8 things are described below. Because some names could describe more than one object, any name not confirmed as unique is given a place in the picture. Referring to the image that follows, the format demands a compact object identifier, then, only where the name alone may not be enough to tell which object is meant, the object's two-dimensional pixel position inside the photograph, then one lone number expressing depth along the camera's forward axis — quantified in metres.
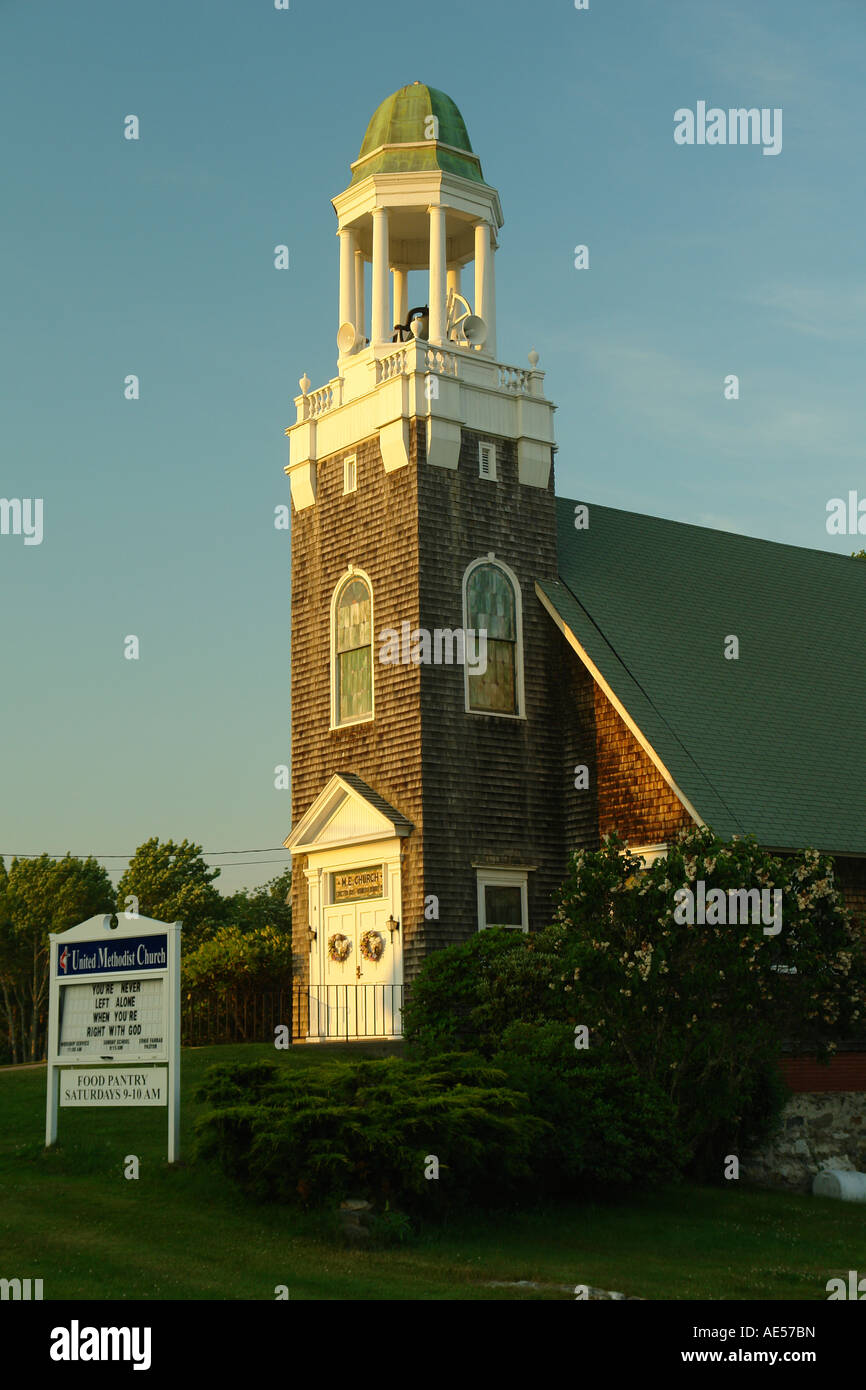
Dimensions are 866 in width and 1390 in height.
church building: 24.62
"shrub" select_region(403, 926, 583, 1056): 20.80
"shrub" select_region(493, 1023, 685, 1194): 15.95
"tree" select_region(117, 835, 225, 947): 56.50
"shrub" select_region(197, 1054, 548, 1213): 13.80
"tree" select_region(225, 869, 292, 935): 66.19
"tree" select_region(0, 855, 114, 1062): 60.56
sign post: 15.83
